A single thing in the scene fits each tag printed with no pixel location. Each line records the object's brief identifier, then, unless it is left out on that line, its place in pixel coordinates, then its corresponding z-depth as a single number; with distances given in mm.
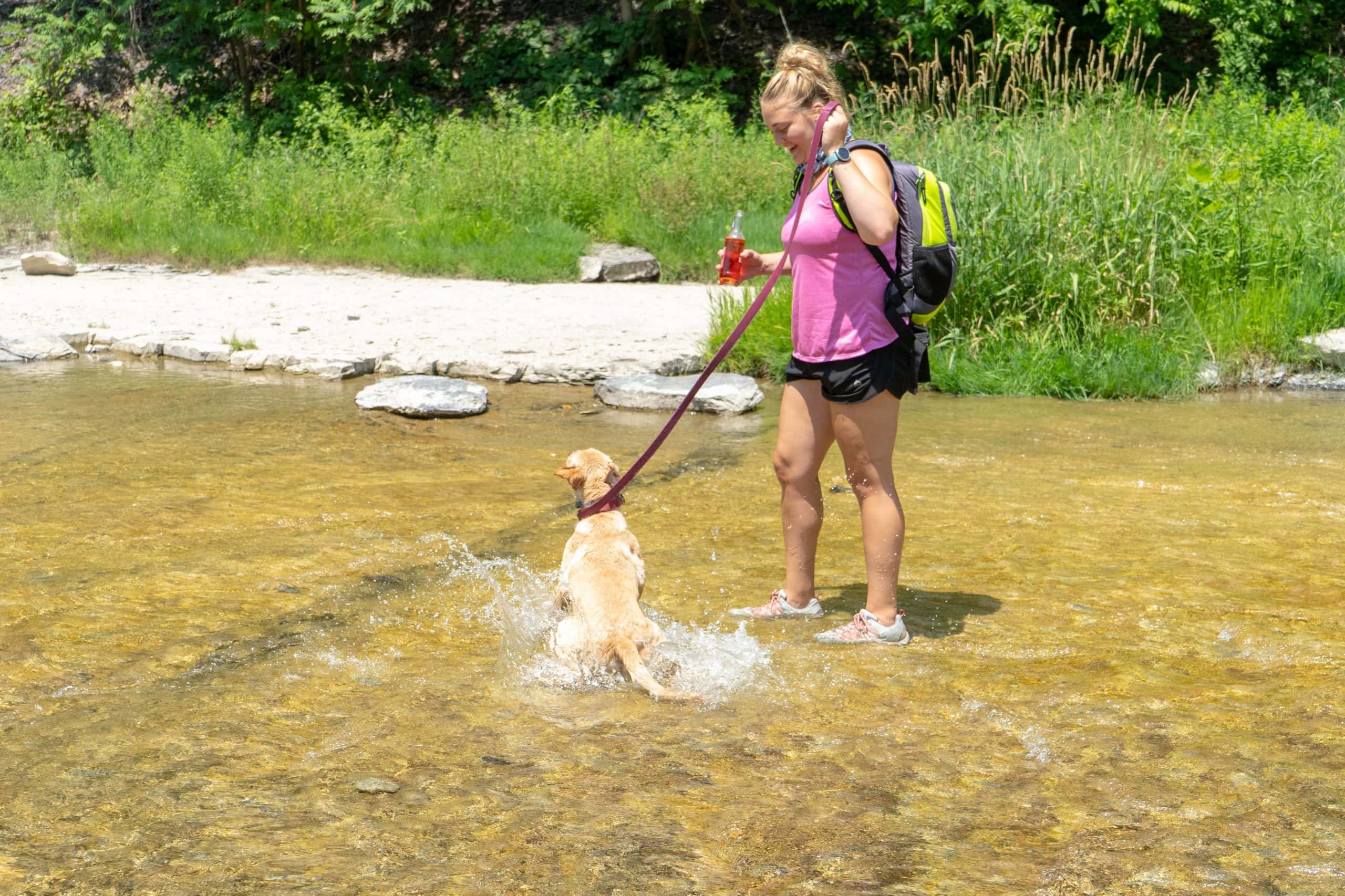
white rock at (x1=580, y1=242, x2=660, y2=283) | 14219
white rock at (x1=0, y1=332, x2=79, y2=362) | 10672
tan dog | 4062
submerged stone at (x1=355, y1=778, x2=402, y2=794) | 3393
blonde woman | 4176
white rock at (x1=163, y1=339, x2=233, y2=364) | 10766
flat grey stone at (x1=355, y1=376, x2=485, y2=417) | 8680
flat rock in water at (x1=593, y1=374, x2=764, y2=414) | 9000
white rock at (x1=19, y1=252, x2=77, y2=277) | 14430
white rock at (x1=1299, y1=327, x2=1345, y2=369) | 10117
